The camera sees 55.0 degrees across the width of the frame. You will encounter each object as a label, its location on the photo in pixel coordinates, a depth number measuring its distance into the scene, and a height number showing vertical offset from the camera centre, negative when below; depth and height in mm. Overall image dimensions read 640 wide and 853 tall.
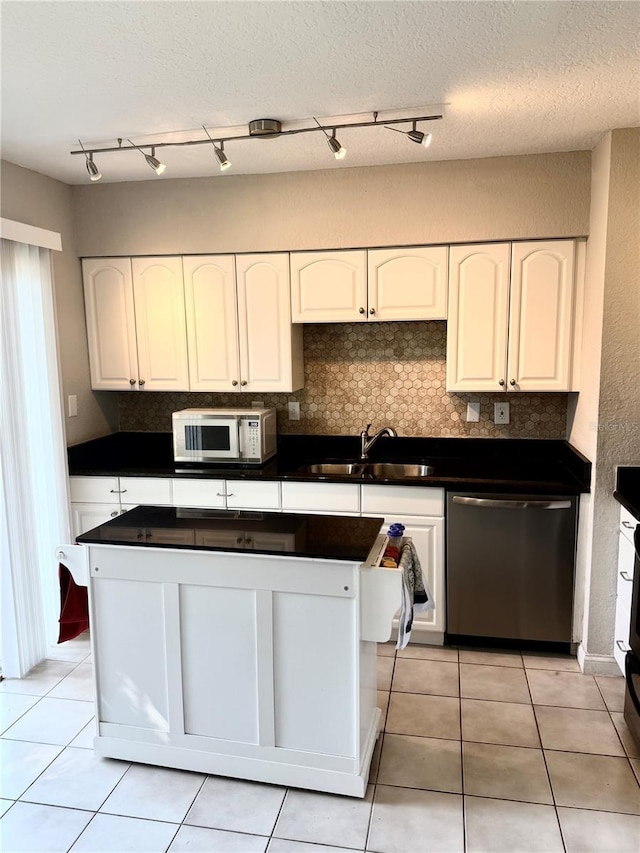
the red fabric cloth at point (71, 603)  2475 -994
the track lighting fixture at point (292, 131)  2518 +962
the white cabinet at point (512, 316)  3219 +197
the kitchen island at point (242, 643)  2094 -1018
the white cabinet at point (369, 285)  3355 +386
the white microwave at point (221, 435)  3578 -463
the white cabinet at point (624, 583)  2744 -1048
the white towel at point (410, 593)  2146 -865
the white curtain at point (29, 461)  3029 -531
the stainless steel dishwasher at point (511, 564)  3080 -1074
